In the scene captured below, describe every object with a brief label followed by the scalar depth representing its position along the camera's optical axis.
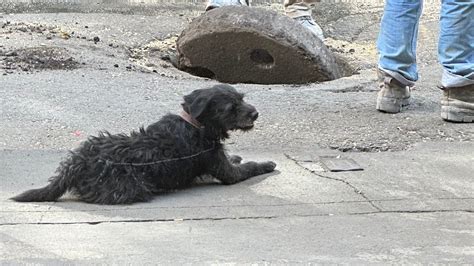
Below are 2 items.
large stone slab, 14.95
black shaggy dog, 8.18
